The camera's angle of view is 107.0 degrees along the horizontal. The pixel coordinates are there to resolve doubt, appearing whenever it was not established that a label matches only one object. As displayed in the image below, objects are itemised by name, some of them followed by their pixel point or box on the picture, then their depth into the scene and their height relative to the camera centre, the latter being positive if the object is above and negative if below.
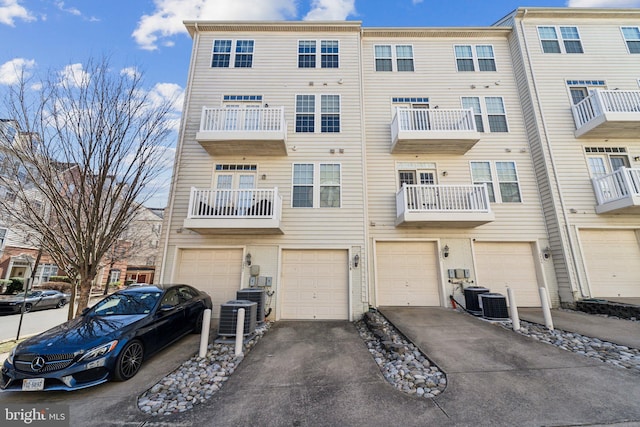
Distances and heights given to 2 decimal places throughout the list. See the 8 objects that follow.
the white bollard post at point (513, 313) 5.60 -1.03
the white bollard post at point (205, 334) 4.67 -1.27
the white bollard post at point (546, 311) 5.63 -1.01
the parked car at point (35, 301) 11.51 -1.71
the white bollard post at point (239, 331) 4.84 -1.27
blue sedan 3.36 -1.17
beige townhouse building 7.68 +3.79
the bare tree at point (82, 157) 5.30 +2.55
